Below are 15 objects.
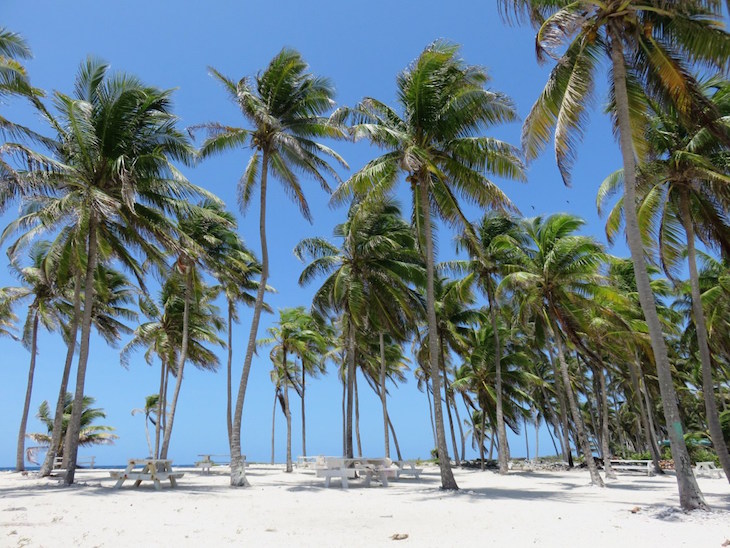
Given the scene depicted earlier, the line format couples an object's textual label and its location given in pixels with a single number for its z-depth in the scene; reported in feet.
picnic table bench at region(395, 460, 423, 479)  56.08
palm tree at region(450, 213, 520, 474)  71.92
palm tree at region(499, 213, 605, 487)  55.83
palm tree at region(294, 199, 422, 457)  64.75
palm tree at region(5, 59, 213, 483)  42.98
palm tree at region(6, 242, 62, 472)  72.33
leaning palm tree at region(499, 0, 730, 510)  29.30
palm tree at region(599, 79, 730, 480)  36.29
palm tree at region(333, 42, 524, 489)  44.75
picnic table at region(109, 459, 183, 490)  40.60
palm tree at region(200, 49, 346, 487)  50.14
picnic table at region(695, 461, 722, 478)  64.13
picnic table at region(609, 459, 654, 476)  73.22
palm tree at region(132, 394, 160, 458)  134.10
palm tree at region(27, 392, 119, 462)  105.20
